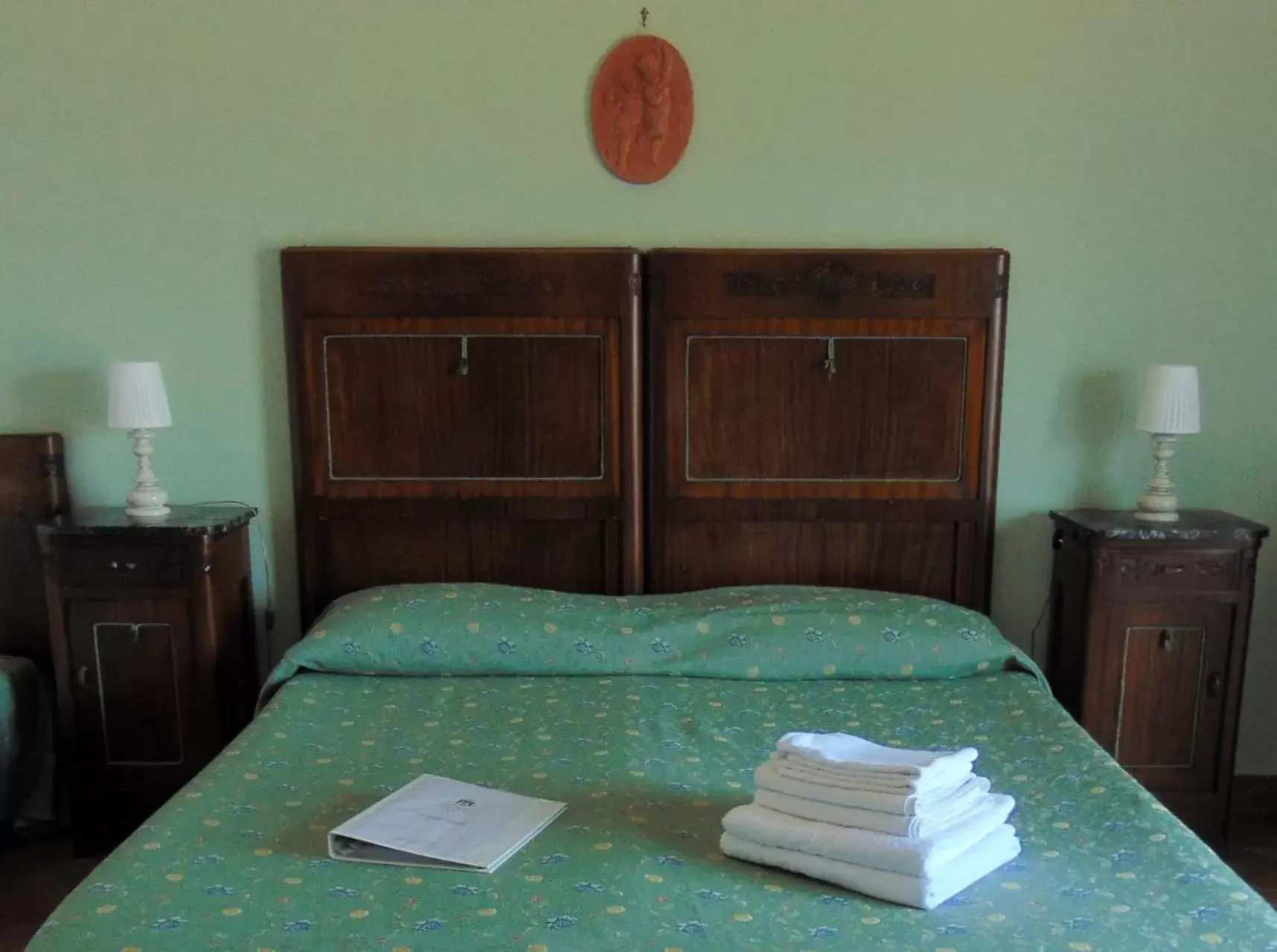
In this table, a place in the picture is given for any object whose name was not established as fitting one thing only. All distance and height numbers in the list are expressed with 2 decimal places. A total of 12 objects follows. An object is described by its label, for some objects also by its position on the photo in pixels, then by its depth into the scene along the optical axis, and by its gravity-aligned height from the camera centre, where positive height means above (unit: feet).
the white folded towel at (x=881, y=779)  4.69 -1.91
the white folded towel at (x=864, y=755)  4.81 -1.86
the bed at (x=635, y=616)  4.52 -1.86
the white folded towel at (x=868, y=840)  4.52 -2.13
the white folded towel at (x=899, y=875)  4.49 -2.26
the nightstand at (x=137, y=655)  7.91 -2.25
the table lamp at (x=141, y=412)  8.03 -0.34
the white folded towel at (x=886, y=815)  4.61 -2.05
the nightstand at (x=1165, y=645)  7.86 -2.14
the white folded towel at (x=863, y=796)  4.63 -1.98
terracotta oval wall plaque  8.33 +2.13
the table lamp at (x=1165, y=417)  7.96 -0.35
